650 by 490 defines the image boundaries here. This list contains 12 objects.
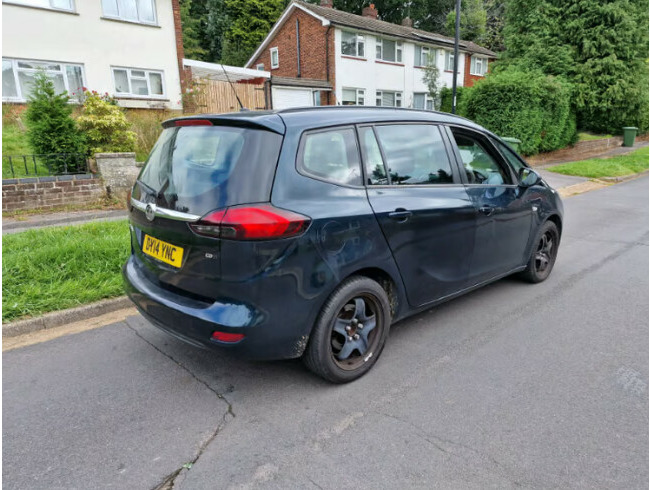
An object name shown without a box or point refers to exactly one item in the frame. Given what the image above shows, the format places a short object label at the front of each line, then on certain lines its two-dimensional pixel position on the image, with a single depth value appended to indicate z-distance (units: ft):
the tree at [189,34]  120.98
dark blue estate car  8.14
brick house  79.21
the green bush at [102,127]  29.22
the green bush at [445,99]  80.12
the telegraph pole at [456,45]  46.75
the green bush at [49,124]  26.84
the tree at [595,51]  63.93
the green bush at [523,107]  51.21
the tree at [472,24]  138.00
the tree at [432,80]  85.92
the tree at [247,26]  124.67
